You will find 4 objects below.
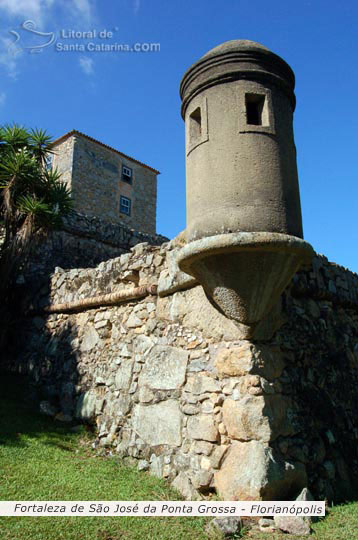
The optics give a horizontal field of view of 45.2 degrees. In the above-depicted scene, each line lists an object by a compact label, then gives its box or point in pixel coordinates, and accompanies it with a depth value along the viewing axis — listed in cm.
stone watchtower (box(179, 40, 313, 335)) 384
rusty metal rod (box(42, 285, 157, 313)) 571
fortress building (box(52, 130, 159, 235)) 2062
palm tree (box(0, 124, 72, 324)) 837
